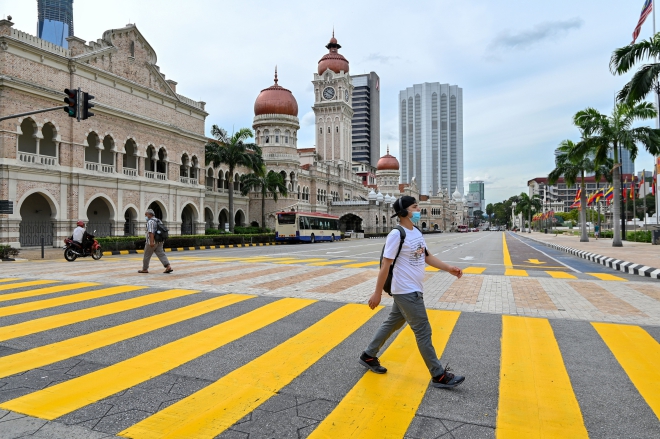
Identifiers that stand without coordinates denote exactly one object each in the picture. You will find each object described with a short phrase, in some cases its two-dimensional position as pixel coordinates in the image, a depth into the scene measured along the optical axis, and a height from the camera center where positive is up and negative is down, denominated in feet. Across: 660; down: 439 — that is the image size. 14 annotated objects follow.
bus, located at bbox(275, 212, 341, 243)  129.59 -1.49
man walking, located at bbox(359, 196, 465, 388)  13.80 -2.30
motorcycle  57.72 -3.54
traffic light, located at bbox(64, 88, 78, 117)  46.88 +12.81
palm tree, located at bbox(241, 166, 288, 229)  145.69 +13.38
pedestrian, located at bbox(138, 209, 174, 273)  39.88 -2.12
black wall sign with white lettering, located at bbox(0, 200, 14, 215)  61.36 +2.26
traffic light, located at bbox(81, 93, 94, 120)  48.04 +12.68
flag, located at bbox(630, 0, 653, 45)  86.43 +40.38
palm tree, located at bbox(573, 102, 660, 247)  88.53 +17.54
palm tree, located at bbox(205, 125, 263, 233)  133.80 +21.37
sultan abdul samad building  81.56 +17.17
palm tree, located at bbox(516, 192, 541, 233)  327.67 +12.76
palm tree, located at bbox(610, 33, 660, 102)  62.85 +21.93
